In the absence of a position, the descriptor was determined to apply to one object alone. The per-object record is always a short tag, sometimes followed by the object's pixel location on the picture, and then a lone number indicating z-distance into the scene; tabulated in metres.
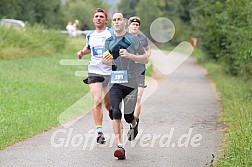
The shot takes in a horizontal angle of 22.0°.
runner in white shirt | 10.35
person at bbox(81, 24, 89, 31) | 50.36
